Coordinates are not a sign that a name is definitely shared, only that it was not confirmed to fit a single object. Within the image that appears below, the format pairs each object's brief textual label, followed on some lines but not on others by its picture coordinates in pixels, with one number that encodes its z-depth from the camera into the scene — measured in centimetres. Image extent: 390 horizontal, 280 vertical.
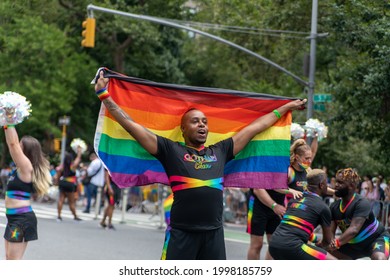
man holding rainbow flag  638
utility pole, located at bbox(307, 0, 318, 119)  2271
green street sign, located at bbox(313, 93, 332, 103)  2255
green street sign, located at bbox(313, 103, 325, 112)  2375
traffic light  2019
